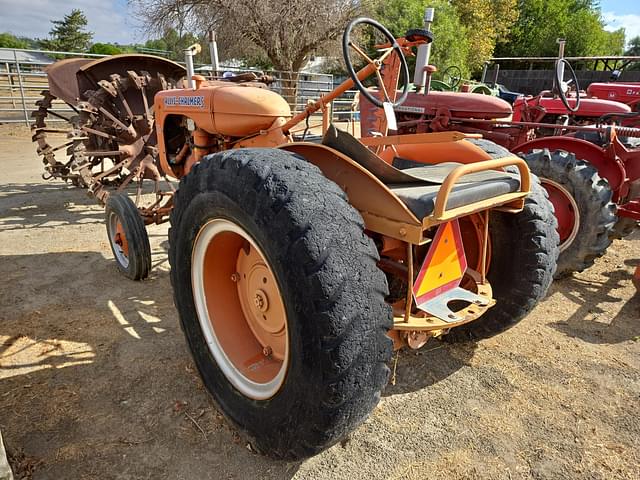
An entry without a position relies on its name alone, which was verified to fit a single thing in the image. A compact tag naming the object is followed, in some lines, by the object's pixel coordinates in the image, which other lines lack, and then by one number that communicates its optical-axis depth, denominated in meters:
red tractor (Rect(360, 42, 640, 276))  3.78
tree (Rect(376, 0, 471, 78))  21.36
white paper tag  2.53
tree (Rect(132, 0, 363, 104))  14.33
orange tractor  1.51
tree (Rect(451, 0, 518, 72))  27.70
